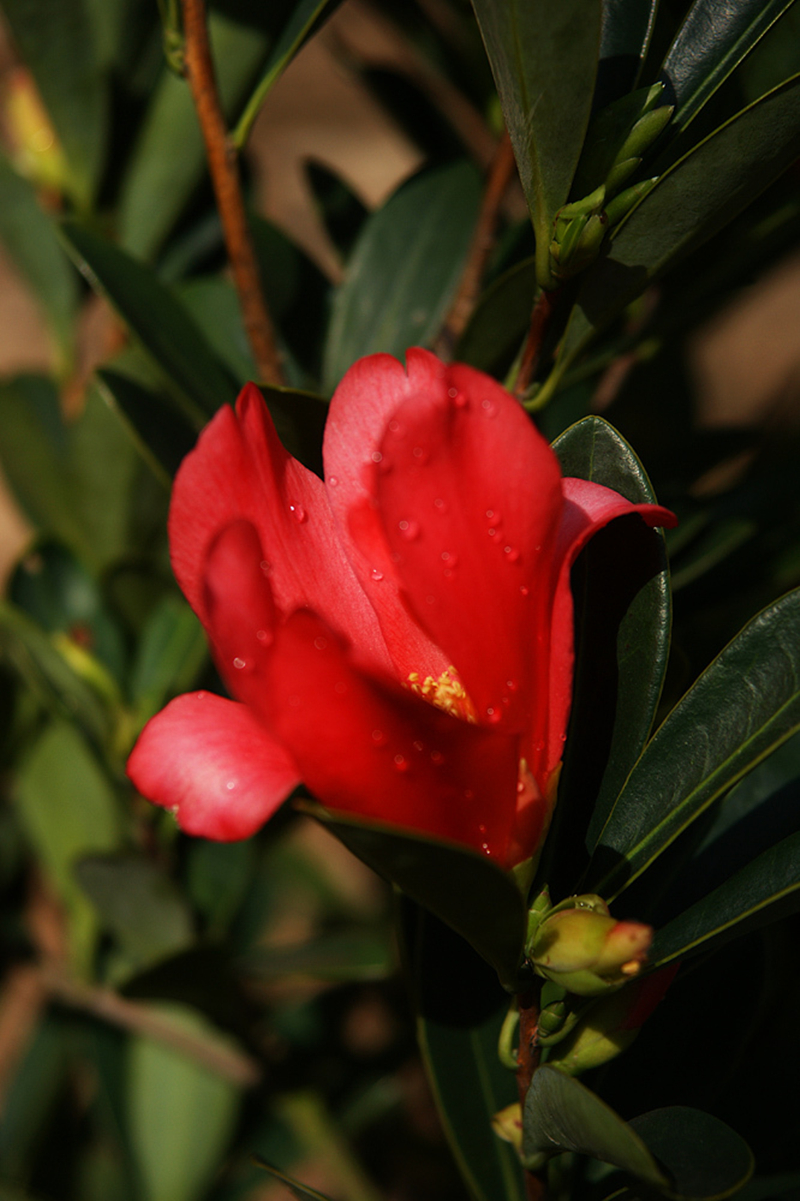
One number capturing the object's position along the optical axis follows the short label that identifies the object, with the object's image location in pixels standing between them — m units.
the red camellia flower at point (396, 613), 0.38
